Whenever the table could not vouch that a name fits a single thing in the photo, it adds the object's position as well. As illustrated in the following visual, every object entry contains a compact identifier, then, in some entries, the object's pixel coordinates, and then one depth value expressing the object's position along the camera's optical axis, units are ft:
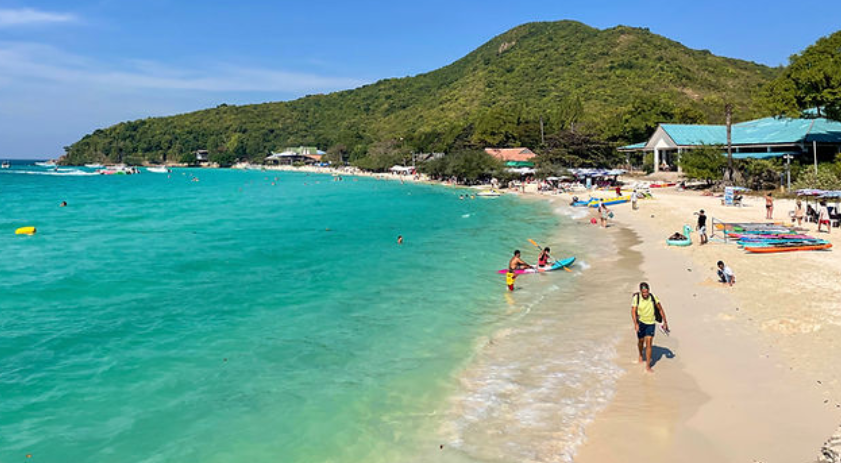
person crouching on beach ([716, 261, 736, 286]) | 52.37
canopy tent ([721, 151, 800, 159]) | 136.37
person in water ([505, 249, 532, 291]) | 58.08
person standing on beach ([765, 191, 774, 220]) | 87.02
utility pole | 136.18
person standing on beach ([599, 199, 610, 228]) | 107.05
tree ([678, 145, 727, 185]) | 141.69
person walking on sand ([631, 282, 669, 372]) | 33.12
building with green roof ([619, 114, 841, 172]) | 136.15
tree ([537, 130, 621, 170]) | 225.15
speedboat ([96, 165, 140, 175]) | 523.58
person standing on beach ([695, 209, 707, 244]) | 73.31
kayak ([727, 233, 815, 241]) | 65.36
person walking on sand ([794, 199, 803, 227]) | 80.08
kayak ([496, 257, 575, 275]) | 66.28
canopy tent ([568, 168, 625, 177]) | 181.27
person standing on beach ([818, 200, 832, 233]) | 73.15
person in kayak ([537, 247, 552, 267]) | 67.56
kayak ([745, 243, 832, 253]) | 63.16
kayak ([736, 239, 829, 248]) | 64.13
